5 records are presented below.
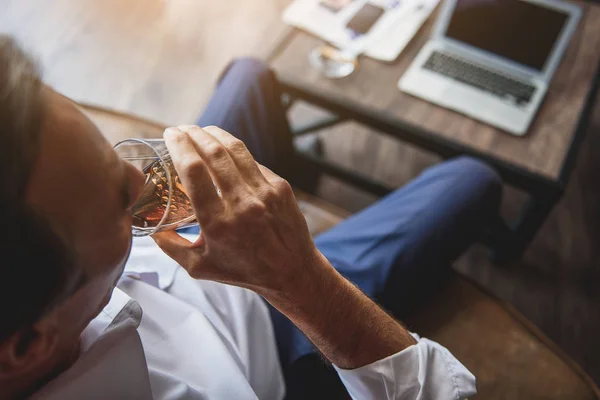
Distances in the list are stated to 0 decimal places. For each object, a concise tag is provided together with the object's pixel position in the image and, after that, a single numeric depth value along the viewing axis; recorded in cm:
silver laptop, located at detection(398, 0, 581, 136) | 135
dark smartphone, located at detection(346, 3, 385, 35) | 151
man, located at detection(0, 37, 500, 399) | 52
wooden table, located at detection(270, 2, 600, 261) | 129
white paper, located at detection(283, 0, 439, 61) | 148
